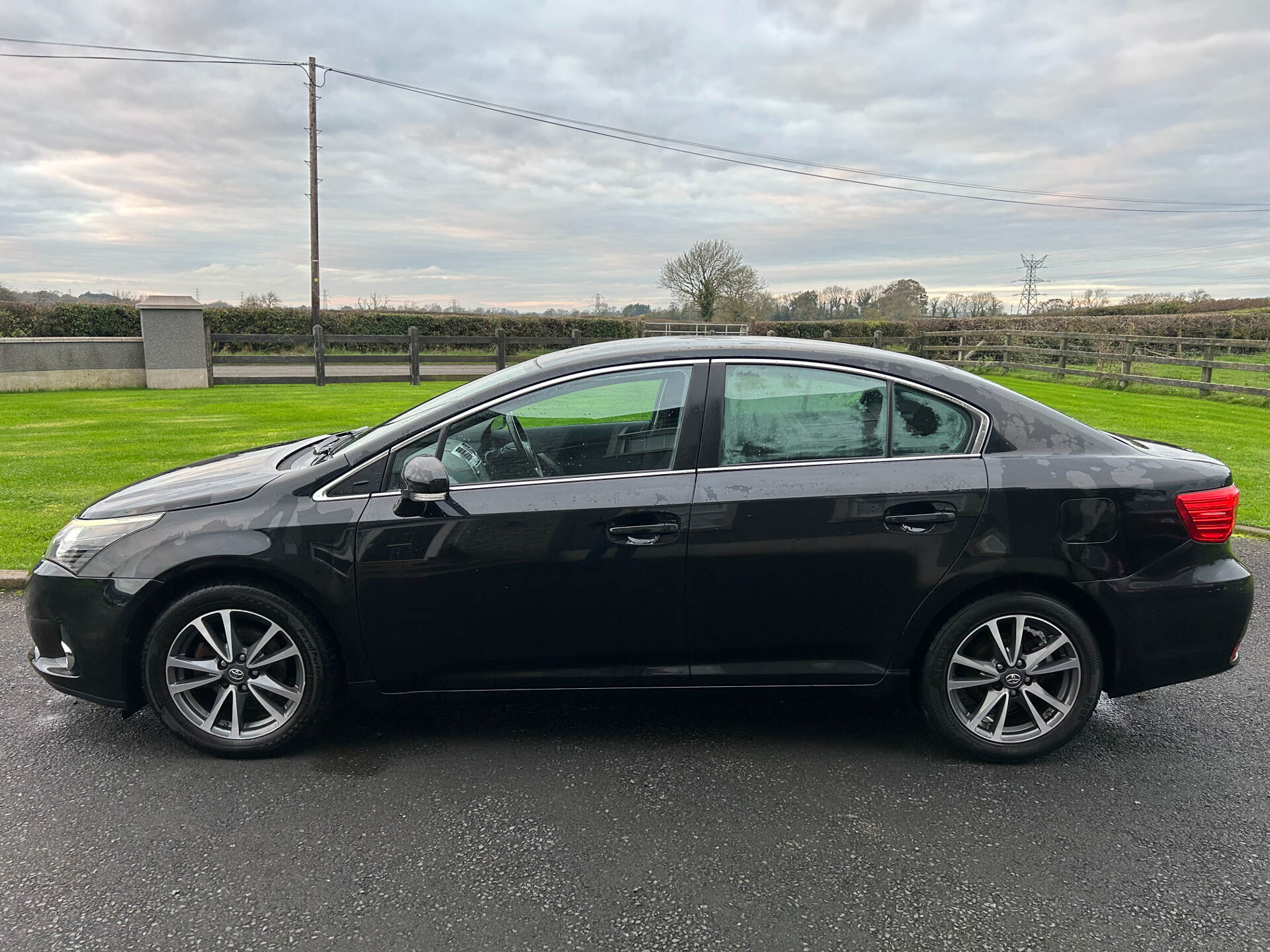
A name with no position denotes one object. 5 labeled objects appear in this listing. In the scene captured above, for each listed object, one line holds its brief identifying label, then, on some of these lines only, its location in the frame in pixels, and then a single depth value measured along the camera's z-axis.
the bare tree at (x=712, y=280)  48.44
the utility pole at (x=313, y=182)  25.14
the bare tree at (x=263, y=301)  30.34
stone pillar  16.89
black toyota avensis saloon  3.07
